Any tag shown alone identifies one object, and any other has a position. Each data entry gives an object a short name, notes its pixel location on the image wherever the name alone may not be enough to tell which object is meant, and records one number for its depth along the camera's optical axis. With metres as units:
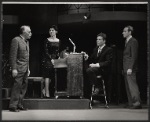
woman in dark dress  9.71
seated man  9.19
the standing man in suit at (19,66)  8.30
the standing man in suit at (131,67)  9.05
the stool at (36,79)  10.17
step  8.98
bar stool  9.22
